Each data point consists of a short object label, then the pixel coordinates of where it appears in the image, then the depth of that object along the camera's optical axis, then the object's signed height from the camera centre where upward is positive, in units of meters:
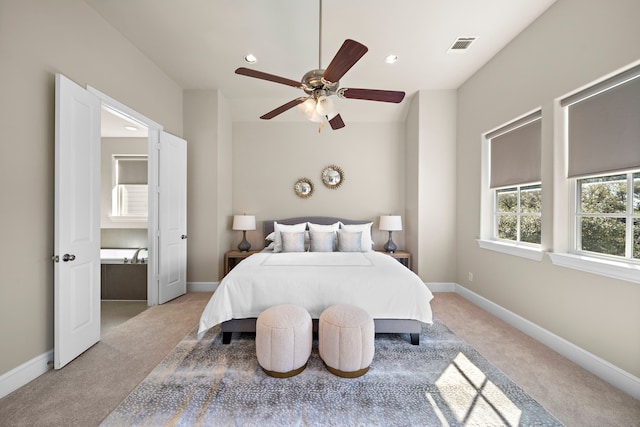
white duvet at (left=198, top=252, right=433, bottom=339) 2.26 -0.75
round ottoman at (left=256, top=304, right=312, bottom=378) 1.81 -0.98
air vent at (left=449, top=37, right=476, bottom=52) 2.69 +1.91
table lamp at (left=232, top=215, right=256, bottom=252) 3.98 -0.20
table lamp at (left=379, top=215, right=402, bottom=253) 4.01 -0.19
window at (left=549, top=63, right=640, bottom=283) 1.80 +0.31
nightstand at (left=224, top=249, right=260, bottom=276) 3.91 -0.73
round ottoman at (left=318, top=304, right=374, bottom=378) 1.82 -0.98
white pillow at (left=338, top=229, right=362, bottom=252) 3.64 -0.41
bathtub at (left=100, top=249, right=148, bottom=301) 3.60 -1.02
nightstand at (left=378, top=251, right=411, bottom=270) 3.95 -0.69
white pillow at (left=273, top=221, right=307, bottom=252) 3.74 -0.26
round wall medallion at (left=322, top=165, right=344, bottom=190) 4.41 +0.66
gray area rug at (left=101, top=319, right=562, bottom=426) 1.49 -1.24
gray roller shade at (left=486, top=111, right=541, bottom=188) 2.58 +0.71
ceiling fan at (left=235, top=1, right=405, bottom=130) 1.85 +1.01
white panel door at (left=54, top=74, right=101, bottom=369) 1.95 -0.09
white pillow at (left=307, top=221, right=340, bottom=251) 3.82 -0.24
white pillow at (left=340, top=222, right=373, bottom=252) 3.77 -0.30
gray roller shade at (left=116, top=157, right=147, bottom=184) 4.98 +0.83
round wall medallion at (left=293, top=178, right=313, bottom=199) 4.41 +0.45
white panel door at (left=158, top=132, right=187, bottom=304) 3.31 -0.07
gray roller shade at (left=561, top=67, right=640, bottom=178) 1.78 +0.69
